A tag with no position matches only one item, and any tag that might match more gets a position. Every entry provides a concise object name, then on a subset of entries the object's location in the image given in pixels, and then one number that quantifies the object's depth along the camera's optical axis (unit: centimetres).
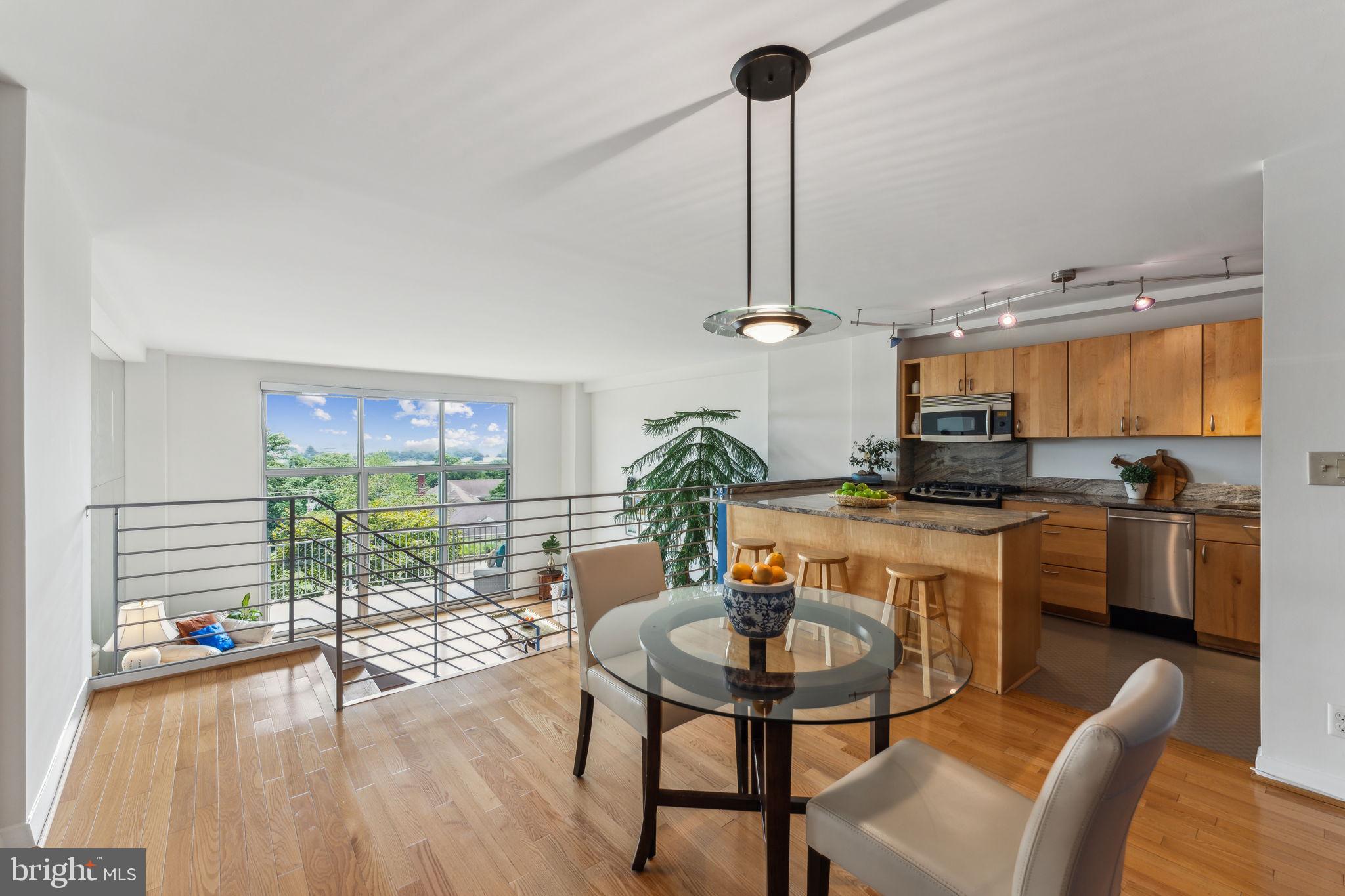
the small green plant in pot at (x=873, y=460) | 498
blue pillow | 551
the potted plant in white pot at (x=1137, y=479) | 396
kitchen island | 286
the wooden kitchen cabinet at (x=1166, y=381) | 372
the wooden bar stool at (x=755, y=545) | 362
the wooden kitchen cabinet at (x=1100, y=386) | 400
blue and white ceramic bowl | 159
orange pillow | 571
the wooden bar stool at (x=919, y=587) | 283
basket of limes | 352
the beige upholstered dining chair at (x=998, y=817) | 90
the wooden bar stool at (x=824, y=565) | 329
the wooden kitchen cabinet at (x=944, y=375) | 479
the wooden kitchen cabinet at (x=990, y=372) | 455
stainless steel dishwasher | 357
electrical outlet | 200
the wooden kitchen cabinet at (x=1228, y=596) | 332
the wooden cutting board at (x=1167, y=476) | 398
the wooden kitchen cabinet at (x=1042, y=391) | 428
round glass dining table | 132
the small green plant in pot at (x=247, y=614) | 641
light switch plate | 200
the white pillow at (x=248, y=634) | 599
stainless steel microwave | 453
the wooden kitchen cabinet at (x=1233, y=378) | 349
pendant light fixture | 159
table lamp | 462
